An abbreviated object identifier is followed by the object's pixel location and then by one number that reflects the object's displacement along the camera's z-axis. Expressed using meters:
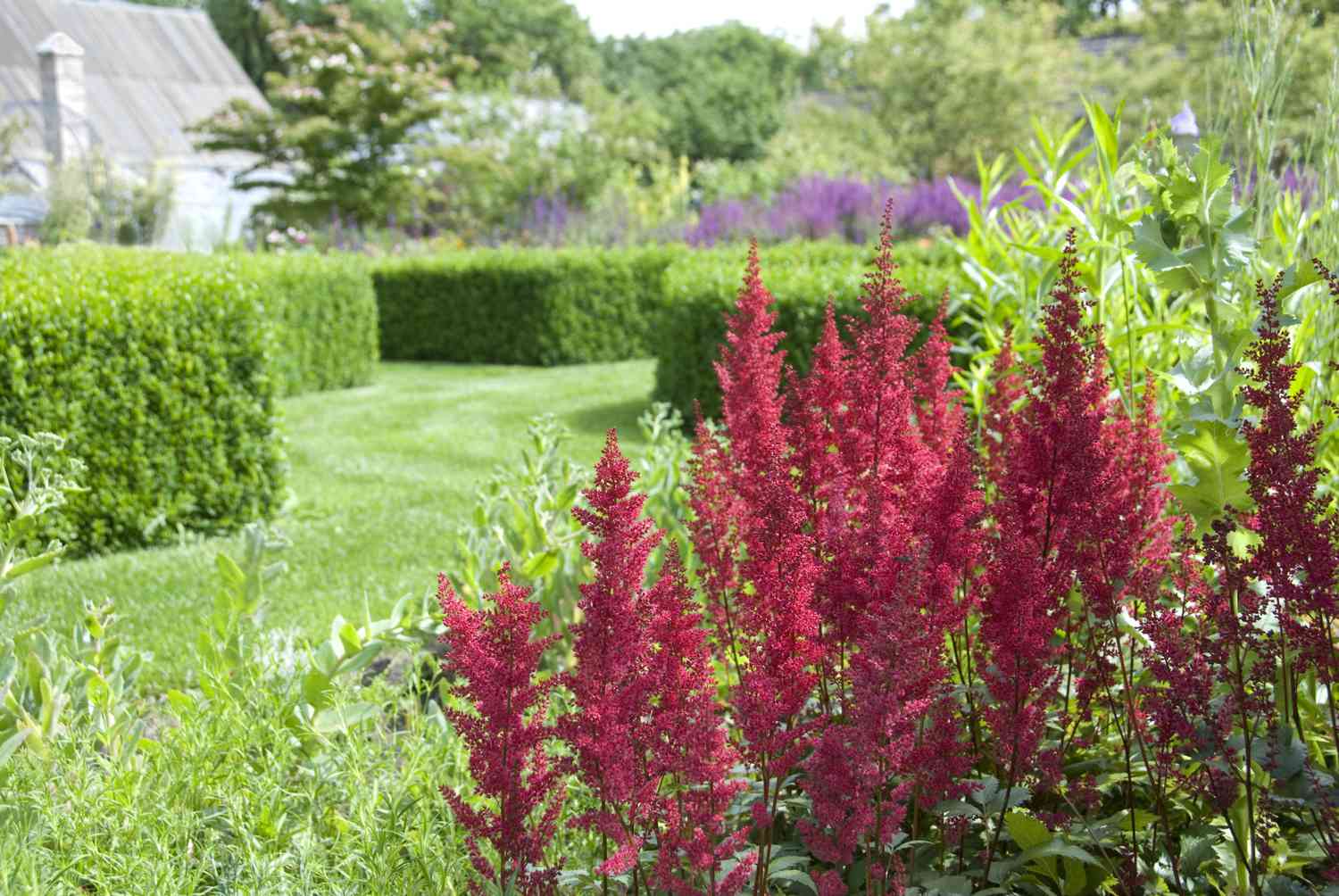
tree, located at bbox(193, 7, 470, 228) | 22.44
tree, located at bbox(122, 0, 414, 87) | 48.84
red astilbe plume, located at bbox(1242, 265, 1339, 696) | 1.46
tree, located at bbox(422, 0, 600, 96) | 52.66
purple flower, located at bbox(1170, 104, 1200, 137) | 3.80
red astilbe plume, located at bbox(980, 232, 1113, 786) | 1.57
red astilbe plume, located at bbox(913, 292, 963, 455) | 2.25
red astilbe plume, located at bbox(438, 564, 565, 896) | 1.53
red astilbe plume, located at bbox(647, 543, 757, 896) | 1.43
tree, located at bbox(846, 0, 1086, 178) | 22.69
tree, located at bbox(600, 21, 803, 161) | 47.41
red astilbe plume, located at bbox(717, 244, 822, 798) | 1.48
